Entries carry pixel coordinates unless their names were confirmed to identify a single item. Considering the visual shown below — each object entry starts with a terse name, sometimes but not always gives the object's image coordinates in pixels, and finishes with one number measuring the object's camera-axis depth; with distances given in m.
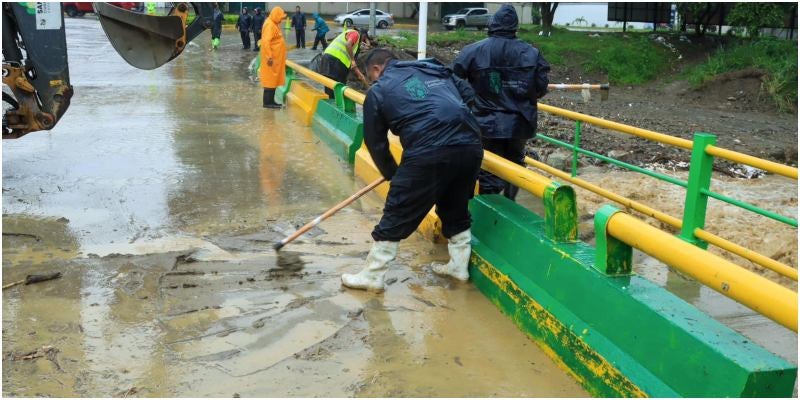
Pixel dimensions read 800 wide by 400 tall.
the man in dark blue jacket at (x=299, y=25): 27.11
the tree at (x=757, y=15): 23.44
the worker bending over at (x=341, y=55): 10.81
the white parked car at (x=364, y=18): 39.47
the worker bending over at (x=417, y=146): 4.38
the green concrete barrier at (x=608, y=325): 2.86
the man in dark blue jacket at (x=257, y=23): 26.10
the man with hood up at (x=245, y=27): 25.00
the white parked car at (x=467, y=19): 40.16
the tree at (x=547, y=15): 29.59
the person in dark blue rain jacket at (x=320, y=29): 25.83
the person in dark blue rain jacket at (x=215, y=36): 23.72
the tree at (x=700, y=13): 26.56
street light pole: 26.29
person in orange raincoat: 11.84
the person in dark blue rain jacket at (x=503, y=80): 5.52
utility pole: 9.55
